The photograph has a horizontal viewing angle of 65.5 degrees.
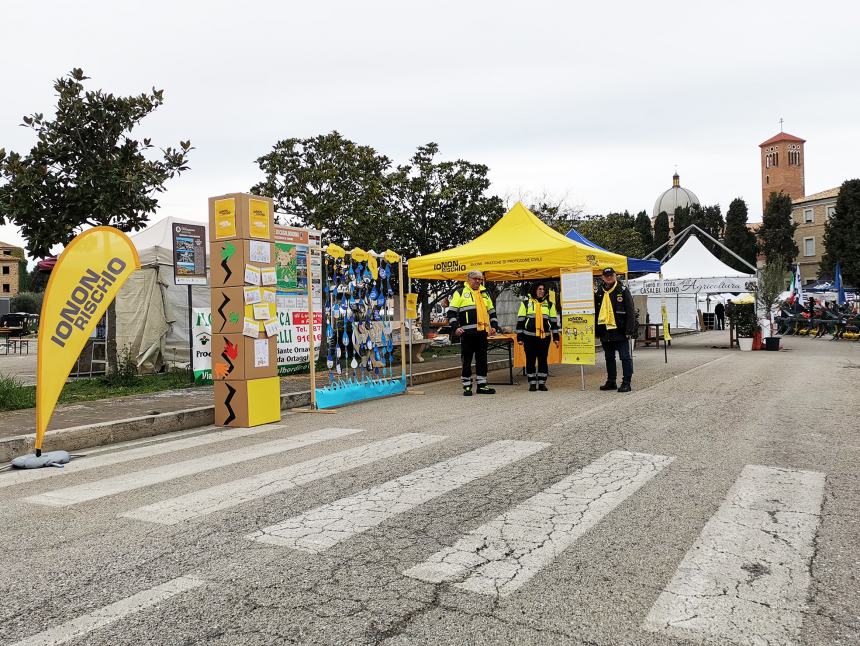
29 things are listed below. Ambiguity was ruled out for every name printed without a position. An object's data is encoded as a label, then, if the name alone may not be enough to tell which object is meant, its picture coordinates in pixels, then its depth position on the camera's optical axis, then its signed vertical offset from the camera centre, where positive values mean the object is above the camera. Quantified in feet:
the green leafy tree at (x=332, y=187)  63.93 +13.43
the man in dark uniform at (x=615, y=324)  36.40 -0.51
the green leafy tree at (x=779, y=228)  232.94 +29.46
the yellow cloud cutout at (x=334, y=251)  33.81 +3.56
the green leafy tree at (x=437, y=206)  77.41 +13.20
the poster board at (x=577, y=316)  38.91 -0.02
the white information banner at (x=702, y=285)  79.00 +3.32
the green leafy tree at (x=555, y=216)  102.01 +15.86
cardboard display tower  28.78 +0.50
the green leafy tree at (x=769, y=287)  77.56 +2.85
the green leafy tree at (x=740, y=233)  243.19 +29.05
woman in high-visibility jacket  39.11 -0.96
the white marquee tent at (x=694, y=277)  79.30 +4.53
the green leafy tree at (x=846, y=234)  193.57 +22.70
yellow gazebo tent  41.79 +4.06
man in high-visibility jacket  37.14 -0.22
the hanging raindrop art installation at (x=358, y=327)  34.96 -0.36
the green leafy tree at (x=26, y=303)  211.20 +7.82
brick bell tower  341.00 +75.07
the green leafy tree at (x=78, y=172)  37.76 +8.90
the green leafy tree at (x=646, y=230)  265.48 +34.13
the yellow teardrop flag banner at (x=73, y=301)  21.38 +0.84
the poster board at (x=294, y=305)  39.19 +1.14
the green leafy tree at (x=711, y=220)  267.59 +37.56
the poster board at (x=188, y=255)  40.47 +4.30
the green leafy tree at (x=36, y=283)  265.13 +18.39
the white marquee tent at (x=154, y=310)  50.11 +1.16
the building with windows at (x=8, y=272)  296.10 +25.57
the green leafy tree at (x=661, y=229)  285.64 +36.92
